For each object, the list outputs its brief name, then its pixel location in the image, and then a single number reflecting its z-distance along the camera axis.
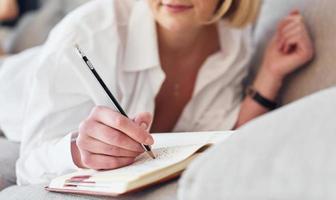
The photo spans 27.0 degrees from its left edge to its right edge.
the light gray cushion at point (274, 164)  0.60
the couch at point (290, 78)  0.66
